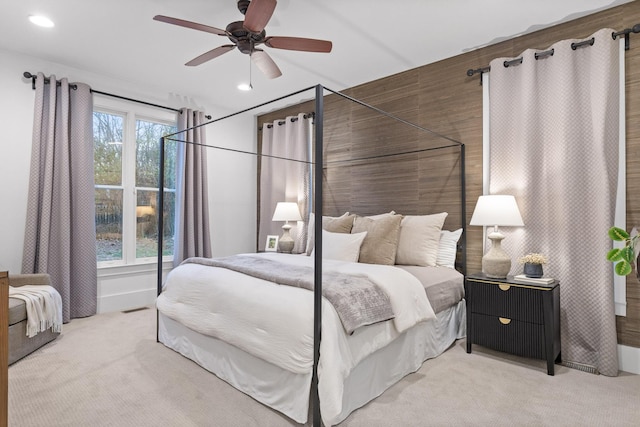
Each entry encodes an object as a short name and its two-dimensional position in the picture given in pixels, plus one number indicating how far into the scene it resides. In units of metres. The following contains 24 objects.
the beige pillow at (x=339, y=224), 3.61
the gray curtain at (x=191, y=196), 4.52
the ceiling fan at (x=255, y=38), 2.13
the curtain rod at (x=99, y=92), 3.53
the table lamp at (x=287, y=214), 4.41
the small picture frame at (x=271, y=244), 4.75
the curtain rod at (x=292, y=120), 4.64
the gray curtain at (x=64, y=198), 3.50
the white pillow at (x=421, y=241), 3.20
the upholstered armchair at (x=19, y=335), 2.65
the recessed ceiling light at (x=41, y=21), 2.84
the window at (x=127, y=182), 4.15
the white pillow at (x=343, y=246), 3.18
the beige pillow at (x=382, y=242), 3.14
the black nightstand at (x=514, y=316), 2.51
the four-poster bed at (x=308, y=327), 1.85
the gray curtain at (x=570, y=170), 2.58
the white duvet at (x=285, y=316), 1.83
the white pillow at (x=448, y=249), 3.24
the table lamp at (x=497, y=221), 2.78
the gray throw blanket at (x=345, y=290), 1.97
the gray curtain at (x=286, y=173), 4.63
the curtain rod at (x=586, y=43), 2.53
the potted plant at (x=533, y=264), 2.68
